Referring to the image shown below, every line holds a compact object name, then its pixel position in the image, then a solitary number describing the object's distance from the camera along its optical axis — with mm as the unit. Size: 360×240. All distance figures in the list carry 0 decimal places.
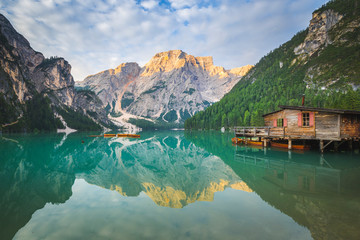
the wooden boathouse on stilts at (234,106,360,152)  28500
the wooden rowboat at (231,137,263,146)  40250
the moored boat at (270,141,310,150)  33469
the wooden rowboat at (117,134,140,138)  86450
